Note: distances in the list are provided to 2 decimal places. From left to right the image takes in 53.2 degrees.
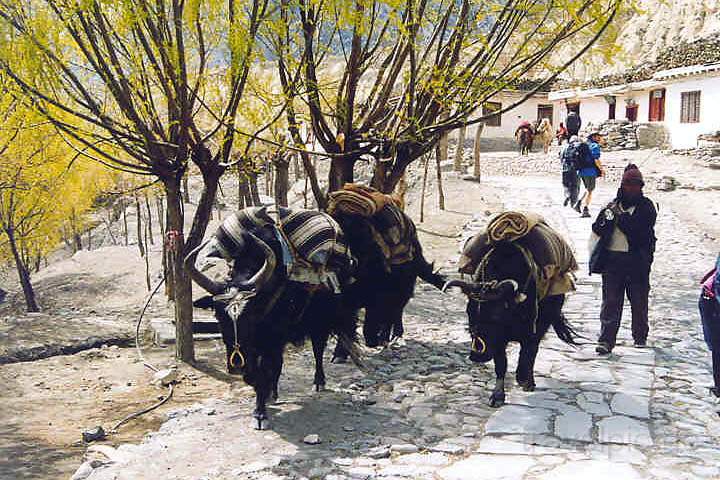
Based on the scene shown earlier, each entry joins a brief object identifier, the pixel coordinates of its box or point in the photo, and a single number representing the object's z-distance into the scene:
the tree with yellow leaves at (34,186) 11.40
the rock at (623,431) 4.83
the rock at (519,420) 5.08
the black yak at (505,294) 5.40
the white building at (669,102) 26.39
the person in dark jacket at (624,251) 6.53
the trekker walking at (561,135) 29.99
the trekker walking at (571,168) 13.78
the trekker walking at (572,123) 22.03
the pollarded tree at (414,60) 7.03
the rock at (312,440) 5.00
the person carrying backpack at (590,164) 13.63
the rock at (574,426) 4.93
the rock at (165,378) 7.29
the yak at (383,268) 6.56
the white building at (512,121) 38.50
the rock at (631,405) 5.31
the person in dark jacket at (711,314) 5.29
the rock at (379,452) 4.75
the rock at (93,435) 5.88
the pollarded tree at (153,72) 6.68
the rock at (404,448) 4.81
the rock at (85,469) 4.97
